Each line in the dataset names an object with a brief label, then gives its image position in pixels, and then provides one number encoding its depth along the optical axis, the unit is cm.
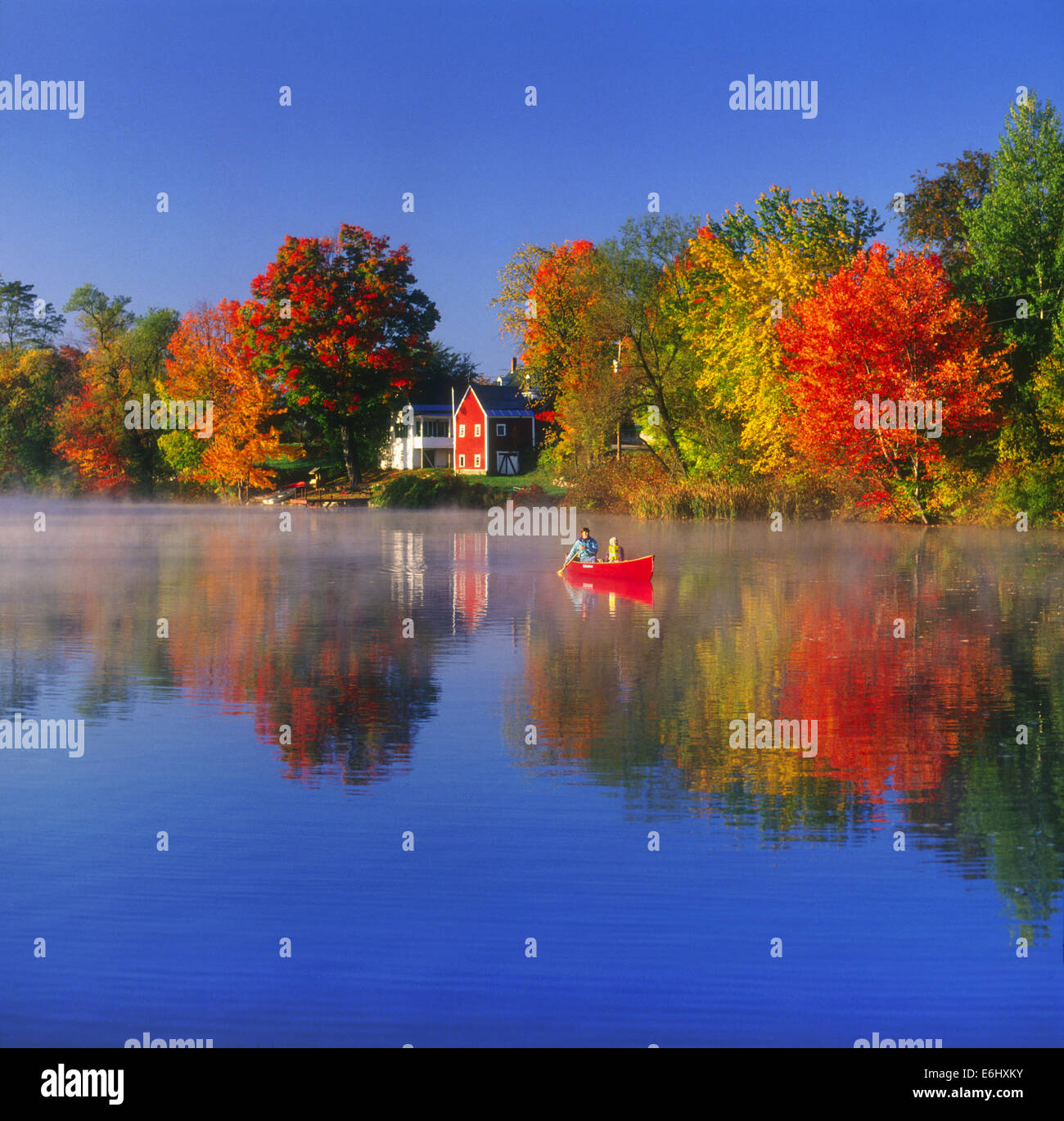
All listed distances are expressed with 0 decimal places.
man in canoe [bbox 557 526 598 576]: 3250
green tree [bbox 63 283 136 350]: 11412
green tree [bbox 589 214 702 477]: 7038
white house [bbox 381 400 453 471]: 12169
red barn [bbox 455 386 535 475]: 11131
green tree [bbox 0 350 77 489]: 9019
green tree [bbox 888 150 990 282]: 7125
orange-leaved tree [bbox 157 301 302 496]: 8644
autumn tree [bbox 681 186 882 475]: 5969
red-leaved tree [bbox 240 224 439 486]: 8338
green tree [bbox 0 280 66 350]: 11531
